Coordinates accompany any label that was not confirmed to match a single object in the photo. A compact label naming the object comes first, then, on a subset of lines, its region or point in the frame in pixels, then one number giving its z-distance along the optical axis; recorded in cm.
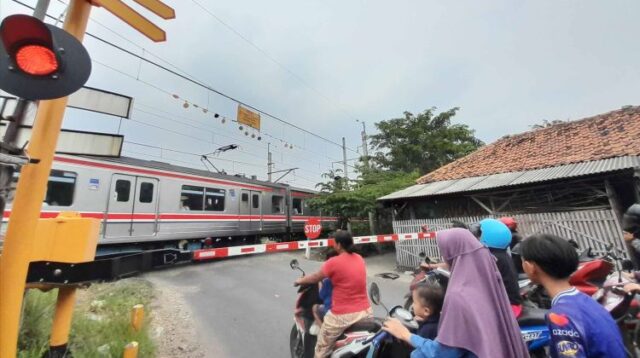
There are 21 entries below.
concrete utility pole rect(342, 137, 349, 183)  2003
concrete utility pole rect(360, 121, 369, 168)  1916
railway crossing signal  144
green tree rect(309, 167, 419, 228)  1235
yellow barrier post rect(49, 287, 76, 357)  227
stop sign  952
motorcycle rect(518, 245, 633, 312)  275
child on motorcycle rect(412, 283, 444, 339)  190
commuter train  743
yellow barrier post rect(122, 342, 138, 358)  305
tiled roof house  688
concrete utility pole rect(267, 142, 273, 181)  2173
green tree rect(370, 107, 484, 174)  1864
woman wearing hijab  145
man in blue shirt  137
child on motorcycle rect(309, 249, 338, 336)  307
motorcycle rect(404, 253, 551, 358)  210
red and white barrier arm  370
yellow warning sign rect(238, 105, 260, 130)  975
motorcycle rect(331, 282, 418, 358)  202
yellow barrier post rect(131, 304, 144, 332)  377
